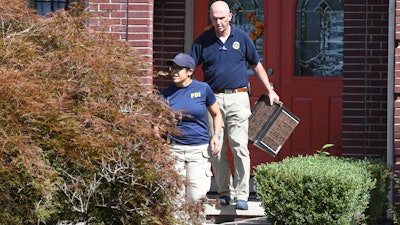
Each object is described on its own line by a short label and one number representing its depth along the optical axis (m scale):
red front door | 23.98
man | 19.75
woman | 17.28
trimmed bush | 17.81
